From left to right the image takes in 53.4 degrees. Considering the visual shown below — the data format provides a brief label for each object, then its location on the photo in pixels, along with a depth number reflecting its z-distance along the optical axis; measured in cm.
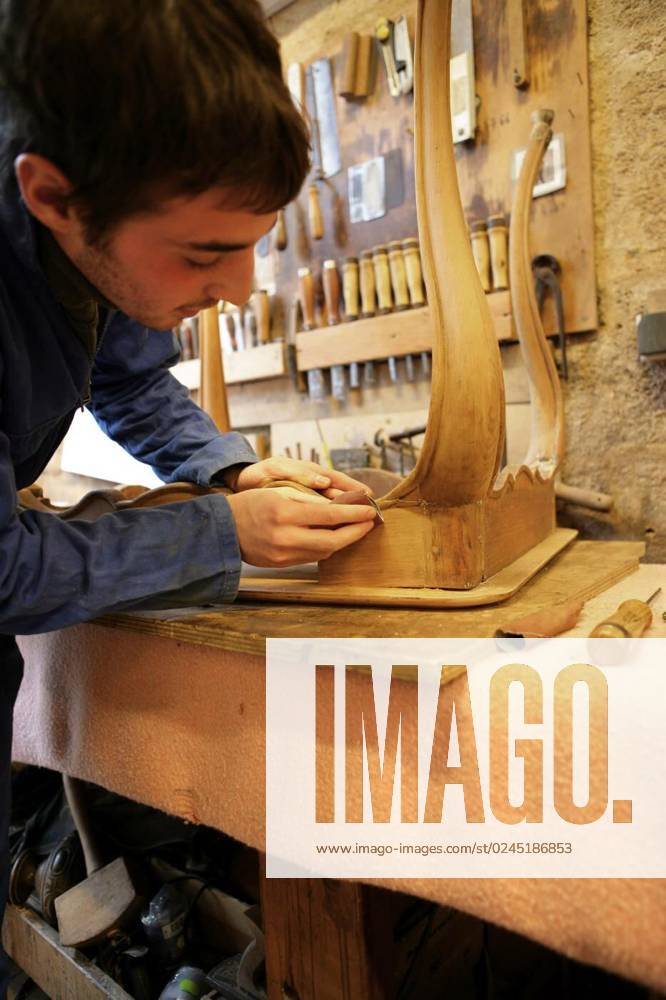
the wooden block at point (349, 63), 185
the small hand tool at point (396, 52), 175
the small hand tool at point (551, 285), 150
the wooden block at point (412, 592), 75
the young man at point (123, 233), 48
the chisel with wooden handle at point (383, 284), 177
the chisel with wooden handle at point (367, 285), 181
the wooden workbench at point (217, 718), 66
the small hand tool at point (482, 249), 159
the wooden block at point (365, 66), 186
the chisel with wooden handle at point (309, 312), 195
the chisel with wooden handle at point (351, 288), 184
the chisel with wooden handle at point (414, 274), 171
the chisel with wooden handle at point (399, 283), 174
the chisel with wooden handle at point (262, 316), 209
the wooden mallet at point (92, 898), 112
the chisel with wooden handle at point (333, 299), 189
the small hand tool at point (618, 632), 58
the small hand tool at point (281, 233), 207
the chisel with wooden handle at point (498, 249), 156
